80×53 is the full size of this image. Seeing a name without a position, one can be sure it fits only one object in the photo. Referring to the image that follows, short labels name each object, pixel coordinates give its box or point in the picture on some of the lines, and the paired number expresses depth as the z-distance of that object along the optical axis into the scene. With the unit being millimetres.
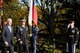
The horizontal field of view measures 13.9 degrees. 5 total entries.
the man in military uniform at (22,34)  12508
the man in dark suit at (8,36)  11703
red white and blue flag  15077
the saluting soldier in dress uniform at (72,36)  13625
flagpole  15138
